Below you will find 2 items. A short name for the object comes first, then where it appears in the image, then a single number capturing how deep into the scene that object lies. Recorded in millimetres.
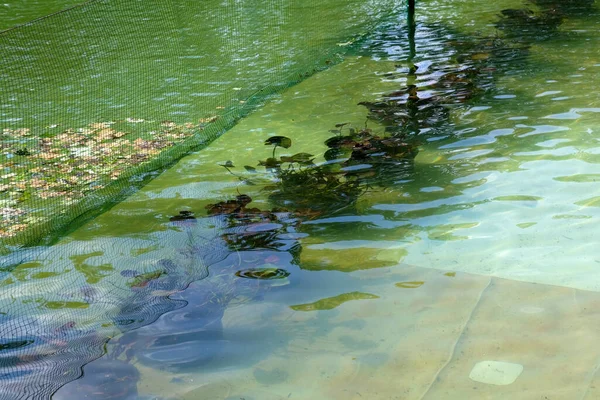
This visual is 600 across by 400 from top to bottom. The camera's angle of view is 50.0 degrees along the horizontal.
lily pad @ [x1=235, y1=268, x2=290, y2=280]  4004
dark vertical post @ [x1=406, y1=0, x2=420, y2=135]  6365
